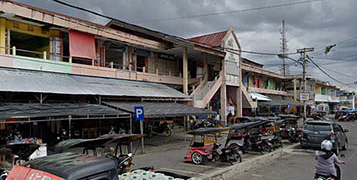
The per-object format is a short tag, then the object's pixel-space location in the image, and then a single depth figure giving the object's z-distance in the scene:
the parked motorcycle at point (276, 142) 14.13
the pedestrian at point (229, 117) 27.06
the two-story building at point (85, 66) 13.48
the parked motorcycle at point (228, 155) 10.70
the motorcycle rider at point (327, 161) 6.38
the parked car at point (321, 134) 13.12
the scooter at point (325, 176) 6.37
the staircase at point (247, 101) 29.61
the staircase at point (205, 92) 22.17
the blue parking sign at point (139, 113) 12.83
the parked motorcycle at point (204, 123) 22.59
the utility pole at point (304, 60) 25.57
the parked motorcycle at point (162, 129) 20.42
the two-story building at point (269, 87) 36.97
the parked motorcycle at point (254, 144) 13.09
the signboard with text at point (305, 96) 22.30
